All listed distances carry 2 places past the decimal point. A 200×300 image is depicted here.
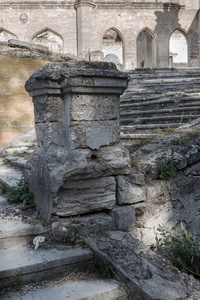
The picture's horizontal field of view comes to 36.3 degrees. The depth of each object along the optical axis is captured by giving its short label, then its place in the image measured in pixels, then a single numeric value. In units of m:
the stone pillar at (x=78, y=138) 2.58
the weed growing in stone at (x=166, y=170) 3.01
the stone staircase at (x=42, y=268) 2.00
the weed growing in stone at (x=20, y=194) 3.04
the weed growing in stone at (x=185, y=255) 2.36
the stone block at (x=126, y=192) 2.80
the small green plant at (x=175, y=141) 3.42
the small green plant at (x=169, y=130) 3.97
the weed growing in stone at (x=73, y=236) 2.49
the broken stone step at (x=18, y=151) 5.58
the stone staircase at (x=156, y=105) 5.39
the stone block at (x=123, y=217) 2.72
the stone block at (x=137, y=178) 2.87
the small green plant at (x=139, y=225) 2.85
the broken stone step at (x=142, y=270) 1.88
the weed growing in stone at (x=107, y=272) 2.15
